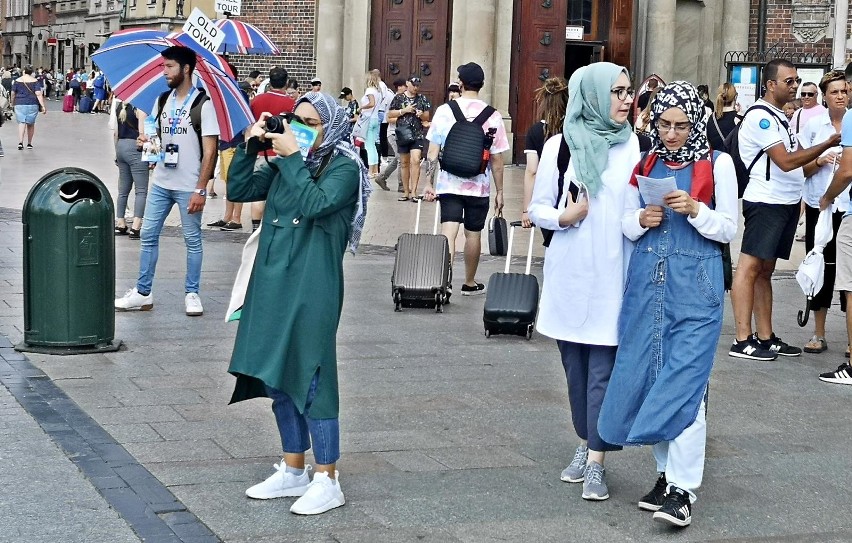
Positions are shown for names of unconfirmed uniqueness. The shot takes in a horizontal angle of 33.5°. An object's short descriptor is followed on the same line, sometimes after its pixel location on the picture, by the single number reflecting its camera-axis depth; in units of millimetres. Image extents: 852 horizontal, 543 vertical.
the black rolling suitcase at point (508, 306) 9002
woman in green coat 5309
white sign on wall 28172
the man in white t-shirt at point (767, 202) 8766
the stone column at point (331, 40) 28484
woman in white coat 5613
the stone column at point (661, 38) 27531
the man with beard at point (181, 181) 9766
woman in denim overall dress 5336
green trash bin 8352
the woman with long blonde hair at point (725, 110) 13891
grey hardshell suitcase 10453
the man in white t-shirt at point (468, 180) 10836
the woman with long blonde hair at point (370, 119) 22359
